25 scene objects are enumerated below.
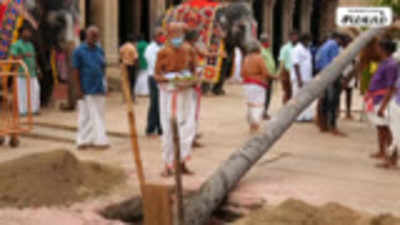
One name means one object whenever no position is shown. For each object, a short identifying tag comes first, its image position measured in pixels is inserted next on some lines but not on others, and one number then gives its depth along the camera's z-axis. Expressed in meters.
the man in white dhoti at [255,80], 8.22
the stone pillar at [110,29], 15.03
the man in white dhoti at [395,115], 4.94
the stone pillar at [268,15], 23.31
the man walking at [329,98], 8.60
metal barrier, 6.97
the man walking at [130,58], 11.42
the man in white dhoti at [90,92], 7.05
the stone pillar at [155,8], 17.08
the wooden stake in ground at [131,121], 3.67
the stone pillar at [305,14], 27.50
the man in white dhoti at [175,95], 5.61
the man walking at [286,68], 10.11
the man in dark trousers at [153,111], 8.10
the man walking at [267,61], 9.27
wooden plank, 3.58
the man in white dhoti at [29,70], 9.38
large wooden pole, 4.46
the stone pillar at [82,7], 13.73
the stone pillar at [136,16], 17.67
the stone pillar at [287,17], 25.27
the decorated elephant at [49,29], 9.98
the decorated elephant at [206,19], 9.18
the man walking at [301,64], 9.44
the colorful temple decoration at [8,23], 7.50
